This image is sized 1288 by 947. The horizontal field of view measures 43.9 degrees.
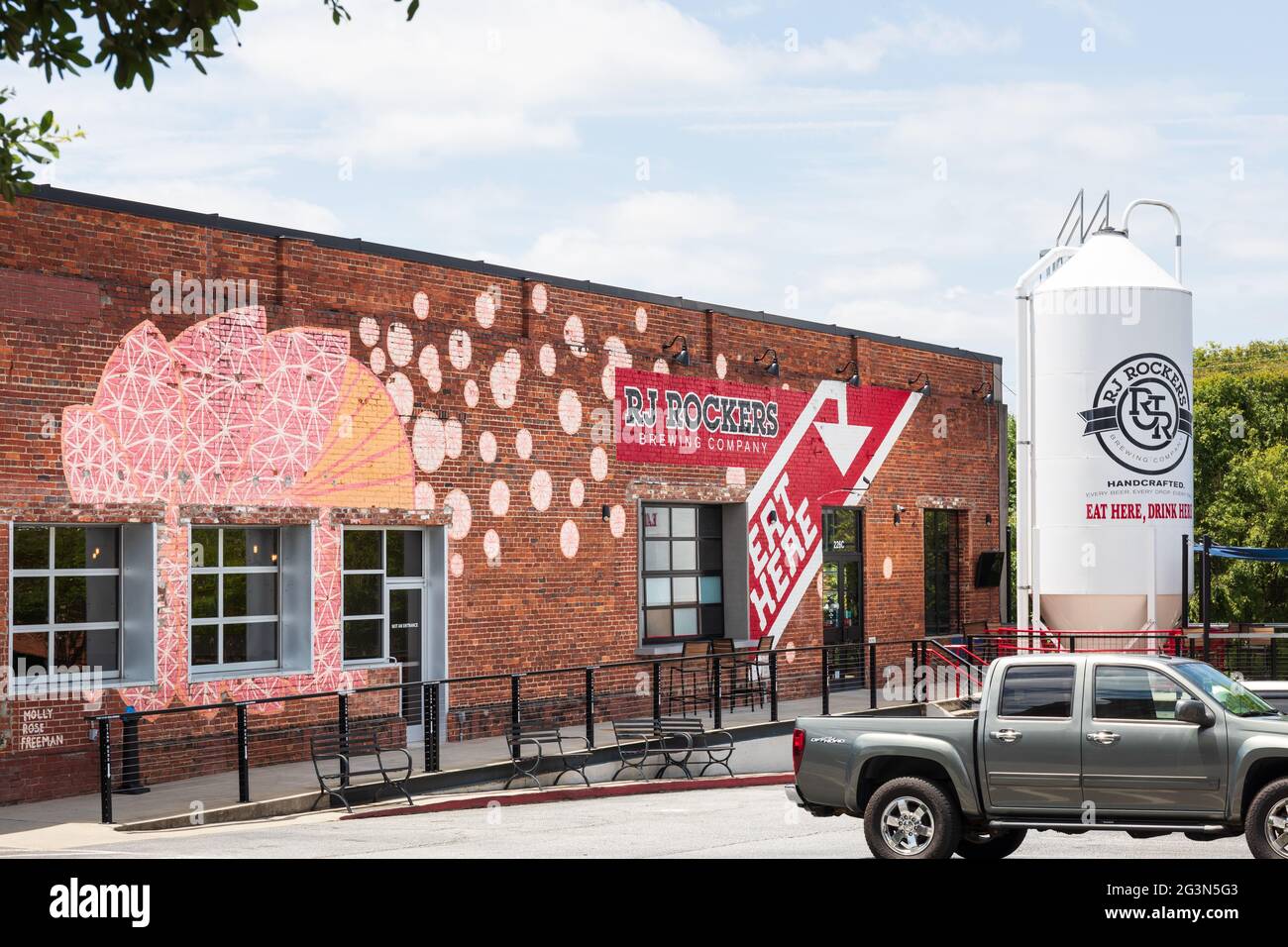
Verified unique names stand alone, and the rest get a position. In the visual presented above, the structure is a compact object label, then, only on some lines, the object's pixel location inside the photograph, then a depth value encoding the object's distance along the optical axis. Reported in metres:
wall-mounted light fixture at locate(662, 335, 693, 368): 24.80
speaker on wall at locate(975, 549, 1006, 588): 31.89
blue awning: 28.27
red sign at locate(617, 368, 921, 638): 24.53
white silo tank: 24.56
